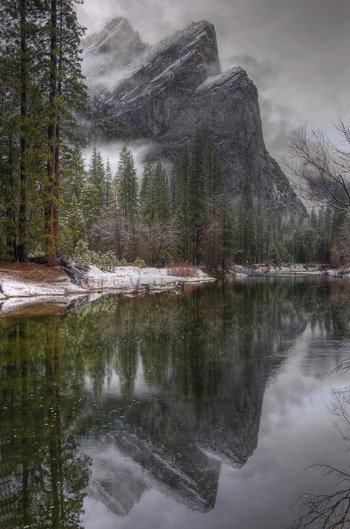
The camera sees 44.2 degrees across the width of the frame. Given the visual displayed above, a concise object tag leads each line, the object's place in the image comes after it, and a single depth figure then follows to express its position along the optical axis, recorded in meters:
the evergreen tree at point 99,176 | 74.79
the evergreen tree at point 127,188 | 69.06
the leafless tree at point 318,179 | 7.21
